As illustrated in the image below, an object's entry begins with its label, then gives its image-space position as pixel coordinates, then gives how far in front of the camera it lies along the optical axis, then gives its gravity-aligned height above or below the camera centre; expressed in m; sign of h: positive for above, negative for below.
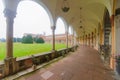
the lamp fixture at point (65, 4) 3.41 +2.27
